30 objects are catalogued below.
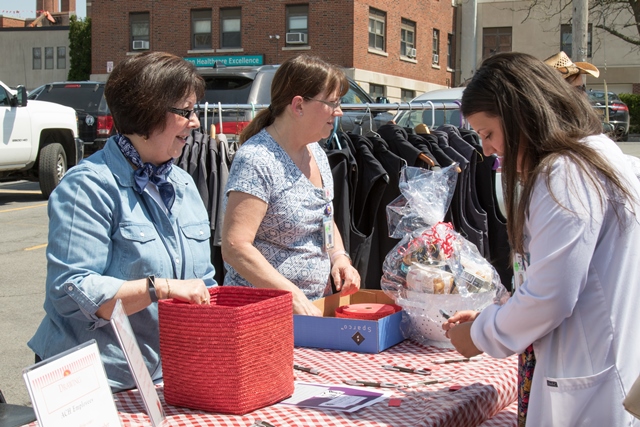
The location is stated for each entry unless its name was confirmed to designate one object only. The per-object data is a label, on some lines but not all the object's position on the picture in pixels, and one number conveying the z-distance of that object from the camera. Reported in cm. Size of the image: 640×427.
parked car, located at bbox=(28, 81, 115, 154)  1452
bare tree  3650
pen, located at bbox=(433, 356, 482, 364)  254
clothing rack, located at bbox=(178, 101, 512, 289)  445
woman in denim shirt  208
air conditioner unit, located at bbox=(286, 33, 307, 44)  3072
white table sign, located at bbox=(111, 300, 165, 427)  169
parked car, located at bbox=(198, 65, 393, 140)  1057
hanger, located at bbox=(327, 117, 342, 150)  462
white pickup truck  1148
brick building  3014
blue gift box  259
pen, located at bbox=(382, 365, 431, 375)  242
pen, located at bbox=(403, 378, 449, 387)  229
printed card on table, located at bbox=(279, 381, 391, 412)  207
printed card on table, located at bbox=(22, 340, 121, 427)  148
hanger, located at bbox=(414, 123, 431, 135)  505
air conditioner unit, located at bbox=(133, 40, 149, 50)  3306
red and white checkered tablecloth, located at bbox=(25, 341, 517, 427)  197
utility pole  989
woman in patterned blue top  284
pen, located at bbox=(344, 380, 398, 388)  227
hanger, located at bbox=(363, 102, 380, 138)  477
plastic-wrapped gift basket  262
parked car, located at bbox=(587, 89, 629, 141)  2441
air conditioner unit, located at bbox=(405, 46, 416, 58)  3447
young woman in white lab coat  174
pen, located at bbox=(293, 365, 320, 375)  237
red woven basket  193
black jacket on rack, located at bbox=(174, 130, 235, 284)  449
